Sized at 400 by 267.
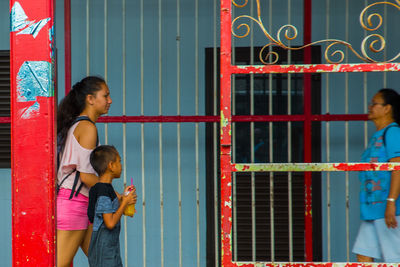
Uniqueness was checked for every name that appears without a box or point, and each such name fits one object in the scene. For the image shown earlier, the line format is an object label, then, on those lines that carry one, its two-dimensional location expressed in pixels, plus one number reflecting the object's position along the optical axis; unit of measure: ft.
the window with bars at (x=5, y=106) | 31.17
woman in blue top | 19.12
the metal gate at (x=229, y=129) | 13.62
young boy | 17.71
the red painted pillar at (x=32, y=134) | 14.39
